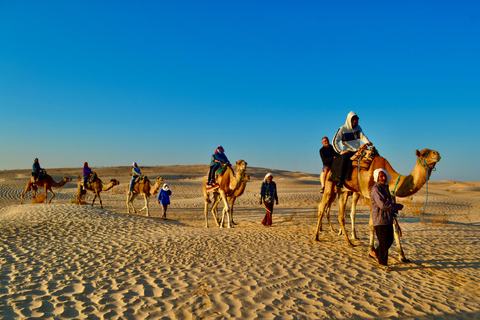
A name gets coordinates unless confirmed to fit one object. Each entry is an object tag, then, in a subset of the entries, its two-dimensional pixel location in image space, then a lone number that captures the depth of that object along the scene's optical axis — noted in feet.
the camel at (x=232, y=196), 37.44
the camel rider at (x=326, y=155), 29.84
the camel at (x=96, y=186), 57.49
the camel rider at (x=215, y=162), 39.01
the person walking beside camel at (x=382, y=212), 19.08
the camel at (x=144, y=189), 51.70
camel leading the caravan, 21.06
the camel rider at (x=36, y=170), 62.95
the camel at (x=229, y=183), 36.14
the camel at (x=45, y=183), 64.28
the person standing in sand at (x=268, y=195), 39.01
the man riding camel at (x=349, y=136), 26.35
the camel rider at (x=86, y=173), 57.36
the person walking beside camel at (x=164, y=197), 48.42
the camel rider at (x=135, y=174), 52.62
